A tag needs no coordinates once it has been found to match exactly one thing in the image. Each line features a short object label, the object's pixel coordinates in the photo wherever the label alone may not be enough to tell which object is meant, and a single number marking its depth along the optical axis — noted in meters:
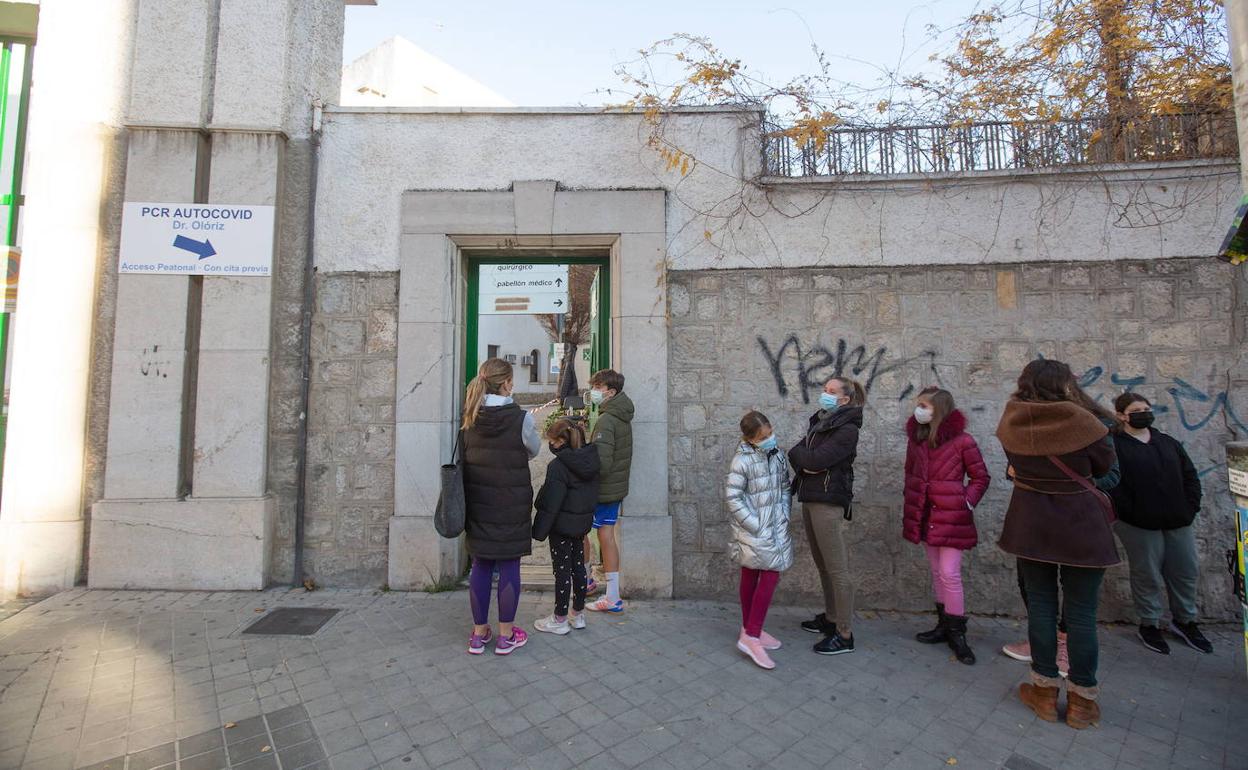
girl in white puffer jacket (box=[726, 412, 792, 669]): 3.49
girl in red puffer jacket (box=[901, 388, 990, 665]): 3.64
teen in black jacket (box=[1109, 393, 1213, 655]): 3.78
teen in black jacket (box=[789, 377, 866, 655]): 3.62
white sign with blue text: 4.66
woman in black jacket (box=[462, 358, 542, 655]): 3.51
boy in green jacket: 4.22
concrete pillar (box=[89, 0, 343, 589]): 4.49
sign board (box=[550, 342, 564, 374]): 18.03
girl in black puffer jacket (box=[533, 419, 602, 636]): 3.77
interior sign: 5.44
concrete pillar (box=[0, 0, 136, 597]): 4.43
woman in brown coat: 2.88
